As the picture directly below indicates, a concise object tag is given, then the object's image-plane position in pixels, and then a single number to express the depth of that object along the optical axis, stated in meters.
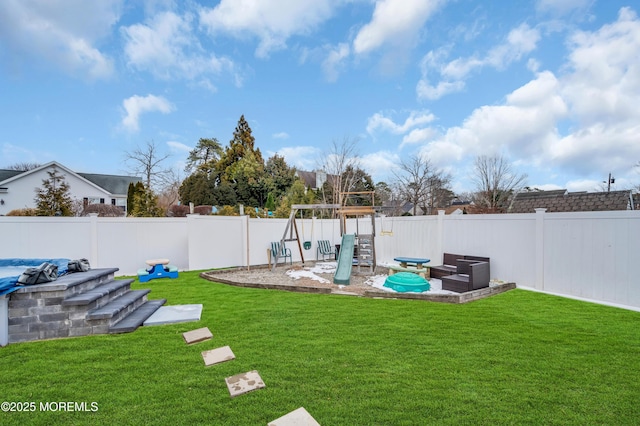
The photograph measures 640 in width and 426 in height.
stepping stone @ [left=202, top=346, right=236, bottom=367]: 2.82
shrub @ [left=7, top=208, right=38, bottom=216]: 8.46
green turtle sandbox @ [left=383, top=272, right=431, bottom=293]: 5.88
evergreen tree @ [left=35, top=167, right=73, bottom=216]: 8.01
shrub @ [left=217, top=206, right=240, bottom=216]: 15.19
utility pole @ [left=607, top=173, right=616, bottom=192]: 20.71
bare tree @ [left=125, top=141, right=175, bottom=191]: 19.67
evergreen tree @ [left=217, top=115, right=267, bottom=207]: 22.97
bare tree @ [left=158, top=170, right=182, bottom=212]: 22.89
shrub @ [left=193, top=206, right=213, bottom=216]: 20.58
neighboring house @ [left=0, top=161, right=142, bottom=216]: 20.95
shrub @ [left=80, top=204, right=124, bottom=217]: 16.37
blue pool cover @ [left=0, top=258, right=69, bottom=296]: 4.32
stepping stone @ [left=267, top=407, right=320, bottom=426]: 1.89
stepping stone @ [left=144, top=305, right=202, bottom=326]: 4.02
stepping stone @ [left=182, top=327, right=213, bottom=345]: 3.35
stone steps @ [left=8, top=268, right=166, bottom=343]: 3.33
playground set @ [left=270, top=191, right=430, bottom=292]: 6.00
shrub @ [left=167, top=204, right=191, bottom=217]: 18.38
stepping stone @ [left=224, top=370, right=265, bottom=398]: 2.30
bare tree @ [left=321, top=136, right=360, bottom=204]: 19.64
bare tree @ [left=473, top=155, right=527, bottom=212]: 19.47
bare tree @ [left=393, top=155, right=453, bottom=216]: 20.67
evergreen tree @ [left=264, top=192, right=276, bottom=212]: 19.53
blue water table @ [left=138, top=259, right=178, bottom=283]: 7.12
